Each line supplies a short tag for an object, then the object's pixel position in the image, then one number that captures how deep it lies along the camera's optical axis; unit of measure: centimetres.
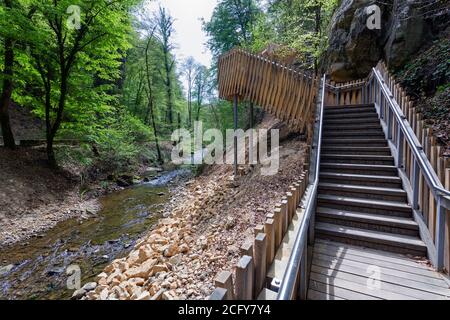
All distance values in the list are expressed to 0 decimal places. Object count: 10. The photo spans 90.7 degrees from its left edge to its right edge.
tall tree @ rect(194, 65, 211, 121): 2659
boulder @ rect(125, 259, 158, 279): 353
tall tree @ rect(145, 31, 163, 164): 1642
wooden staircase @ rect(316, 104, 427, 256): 279
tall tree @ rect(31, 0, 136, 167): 717
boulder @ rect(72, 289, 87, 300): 345
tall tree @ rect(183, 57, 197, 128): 2588
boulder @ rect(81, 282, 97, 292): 360
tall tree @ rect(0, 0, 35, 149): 610
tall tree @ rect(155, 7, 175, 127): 1802
